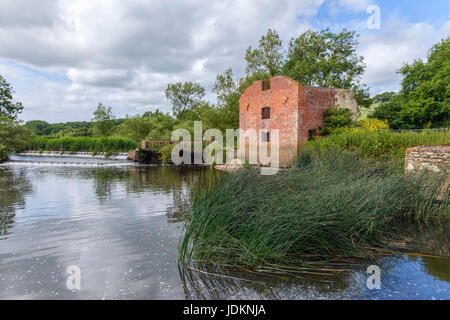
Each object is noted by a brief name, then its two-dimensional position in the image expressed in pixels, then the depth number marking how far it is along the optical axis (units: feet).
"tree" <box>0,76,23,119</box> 114.62
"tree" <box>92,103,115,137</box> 148.25
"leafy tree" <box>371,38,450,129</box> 77.10
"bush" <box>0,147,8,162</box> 75.90
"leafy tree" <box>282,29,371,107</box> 77.97
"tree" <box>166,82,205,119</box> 144.46
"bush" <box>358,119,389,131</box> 55.26
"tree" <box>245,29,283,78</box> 85.15
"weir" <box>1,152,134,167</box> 70.54
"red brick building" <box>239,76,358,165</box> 52.75
